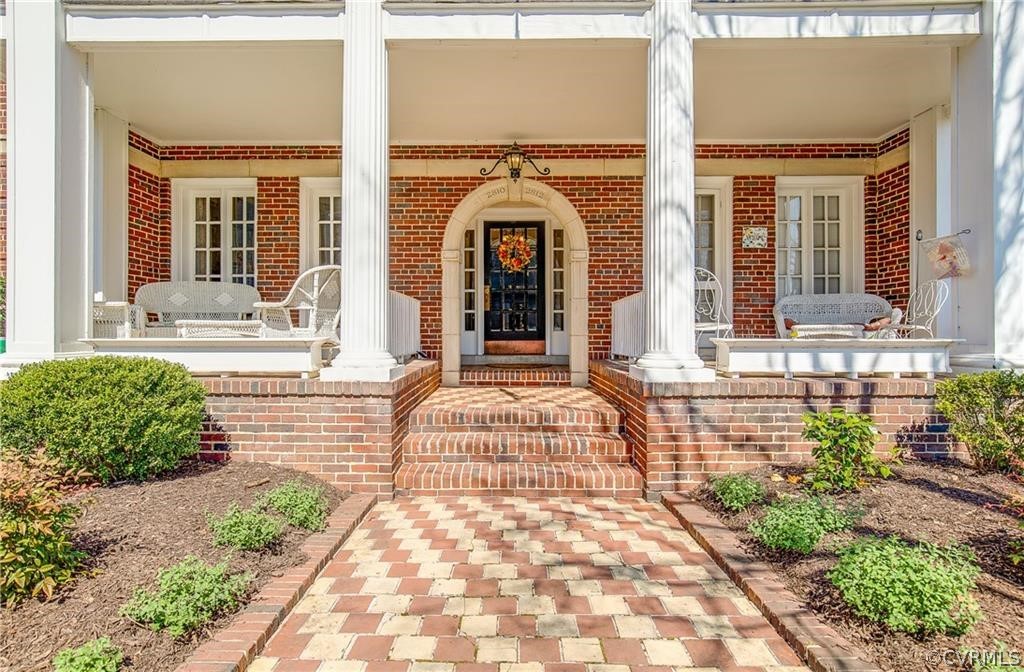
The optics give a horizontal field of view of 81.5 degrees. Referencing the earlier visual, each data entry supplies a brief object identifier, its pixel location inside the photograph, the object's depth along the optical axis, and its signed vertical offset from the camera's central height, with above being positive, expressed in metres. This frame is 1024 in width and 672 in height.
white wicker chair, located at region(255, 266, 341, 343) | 5.34 +0.22
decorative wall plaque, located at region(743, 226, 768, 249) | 7.99 +1.27
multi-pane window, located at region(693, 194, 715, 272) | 8.21 +1.40
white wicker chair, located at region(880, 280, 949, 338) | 5.48 +0.24
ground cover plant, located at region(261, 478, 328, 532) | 3.58 -1.08
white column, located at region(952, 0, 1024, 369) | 4.68 +1.14
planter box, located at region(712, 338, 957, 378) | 4.79 -0.21
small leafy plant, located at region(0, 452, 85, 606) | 2.36 -0.86
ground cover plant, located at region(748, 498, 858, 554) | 3.10 -1.04
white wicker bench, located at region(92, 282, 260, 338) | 7.03 +0.33
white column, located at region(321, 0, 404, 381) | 4.66 +1.03
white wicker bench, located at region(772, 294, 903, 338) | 7.75 +0.29
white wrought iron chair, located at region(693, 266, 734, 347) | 7.40 +0.38
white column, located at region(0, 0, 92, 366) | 4.73 +1.13
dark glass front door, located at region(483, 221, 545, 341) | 9.12 +0.64
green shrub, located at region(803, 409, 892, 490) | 3.83 -0.78
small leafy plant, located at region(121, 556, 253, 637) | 2.36 -1.11
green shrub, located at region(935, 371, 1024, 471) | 3.94 -0.57
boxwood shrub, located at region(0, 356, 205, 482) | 3.66 -0.53
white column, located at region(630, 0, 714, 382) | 4.63 +1.05
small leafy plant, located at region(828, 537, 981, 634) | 2.28 -1.03
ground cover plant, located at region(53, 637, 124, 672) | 2.03 -1.14
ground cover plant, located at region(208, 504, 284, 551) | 3.10 -1.06
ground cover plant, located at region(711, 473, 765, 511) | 3.84 -1.06
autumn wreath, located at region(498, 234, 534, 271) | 9.08 +1.22
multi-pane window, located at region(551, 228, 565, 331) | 9.02 +0.63
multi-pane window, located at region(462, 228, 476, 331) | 8.97 +0.89
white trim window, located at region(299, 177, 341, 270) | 8.10 +1.50
